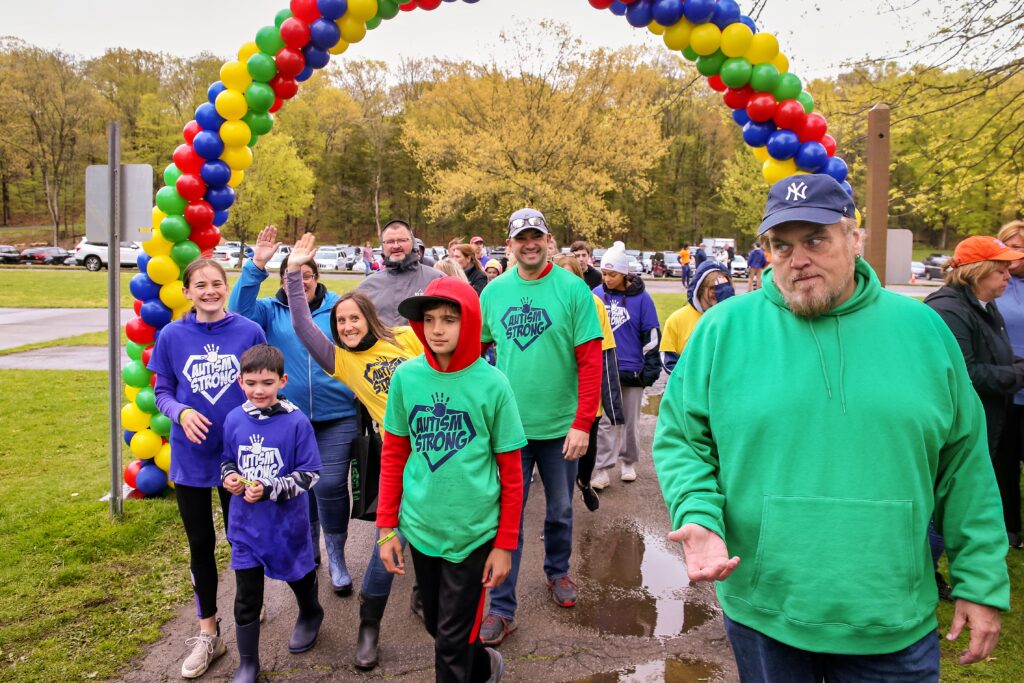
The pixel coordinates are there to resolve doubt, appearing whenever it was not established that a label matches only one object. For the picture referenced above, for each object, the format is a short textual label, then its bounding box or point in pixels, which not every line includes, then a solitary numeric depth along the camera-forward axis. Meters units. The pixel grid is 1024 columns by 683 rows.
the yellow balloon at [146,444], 5.84
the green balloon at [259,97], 6.12
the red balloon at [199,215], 6.01
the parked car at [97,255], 34.50
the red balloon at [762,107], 5.99
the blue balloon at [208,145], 6.04
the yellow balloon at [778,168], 6.17
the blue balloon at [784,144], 6.00
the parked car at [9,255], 41.06
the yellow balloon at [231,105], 6.05
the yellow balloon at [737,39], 5.84
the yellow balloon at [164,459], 5.83
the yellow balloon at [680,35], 5.98
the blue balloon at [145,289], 5.91
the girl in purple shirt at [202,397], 3.62
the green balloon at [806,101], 6.01
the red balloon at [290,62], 6.07
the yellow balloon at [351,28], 6.18
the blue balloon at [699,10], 5.80
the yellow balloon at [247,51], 6.21
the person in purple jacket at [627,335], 6.34
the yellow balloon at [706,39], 5.89
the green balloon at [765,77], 5.89
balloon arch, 5.90
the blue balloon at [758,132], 6.16
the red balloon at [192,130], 6.23
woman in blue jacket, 4.25
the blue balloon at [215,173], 6.07
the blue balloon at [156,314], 5.90
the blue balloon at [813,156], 5.96
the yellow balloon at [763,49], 5.89
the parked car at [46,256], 41.03
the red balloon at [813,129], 5.98
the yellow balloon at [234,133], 6.11
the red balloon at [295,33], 5.99
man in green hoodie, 1.81
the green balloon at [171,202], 5.96
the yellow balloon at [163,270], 5.87
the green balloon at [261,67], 6.09
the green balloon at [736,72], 5.92
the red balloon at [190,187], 5.96
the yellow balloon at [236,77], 6.14
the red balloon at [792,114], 5.93
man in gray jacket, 5.00
